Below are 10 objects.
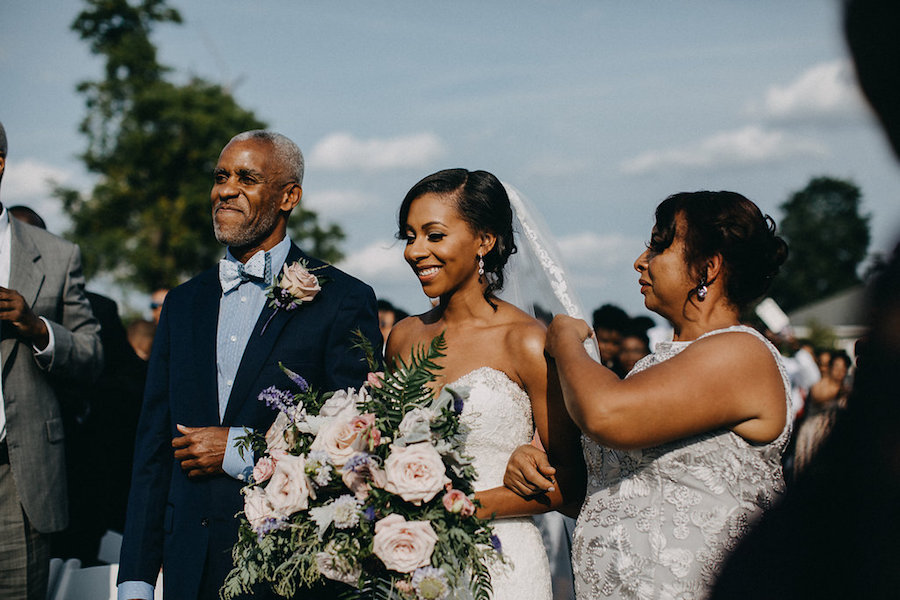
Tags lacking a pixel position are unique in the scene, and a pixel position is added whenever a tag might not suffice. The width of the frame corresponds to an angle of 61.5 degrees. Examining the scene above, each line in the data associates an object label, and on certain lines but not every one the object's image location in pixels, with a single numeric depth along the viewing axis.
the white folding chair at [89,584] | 4.03
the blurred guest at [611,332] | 7.61
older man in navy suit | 3.12
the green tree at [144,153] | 30.56
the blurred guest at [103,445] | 6.37
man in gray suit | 3.71
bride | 3.17
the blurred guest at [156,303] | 9.30
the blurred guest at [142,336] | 8.48
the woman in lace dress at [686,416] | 2.36
